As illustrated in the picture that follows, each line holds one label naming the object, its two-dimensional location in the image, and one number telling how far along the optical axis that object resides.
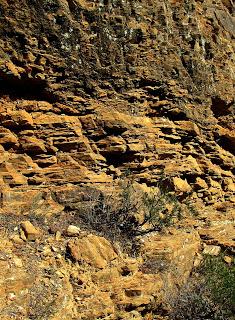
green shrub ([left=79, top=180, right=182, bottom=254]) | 7.58
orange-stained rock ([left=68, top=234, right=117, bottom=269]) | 6.64
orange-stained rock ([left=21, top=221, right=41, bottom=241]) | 6.66
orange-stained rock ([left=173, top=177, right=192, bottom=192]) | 9.03
